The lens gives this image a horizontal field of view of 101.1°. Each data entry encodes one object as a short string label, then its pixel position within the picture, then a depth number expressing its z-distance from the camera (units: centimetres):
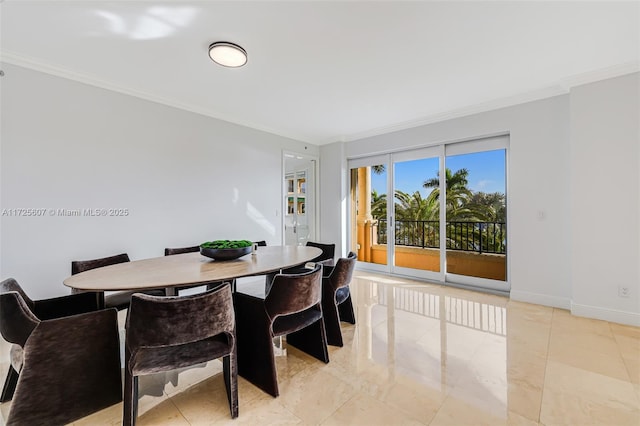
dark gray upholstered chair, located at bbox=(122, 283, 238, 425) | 134
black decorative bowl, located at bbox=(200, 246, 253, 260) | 220
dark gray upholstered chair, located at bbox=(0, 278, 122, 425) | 141
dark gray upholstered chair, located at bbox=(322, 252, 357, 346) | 232
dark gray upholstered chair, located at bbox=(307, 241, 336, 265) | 339
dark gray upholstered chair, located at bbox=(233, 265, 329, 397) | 174
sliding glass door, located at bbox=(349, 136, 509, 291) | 393
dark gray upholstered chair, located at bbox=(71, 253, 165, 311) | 226
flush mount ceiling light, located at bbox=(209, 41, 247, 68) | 229
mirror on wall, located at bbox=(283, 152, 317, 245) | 568
